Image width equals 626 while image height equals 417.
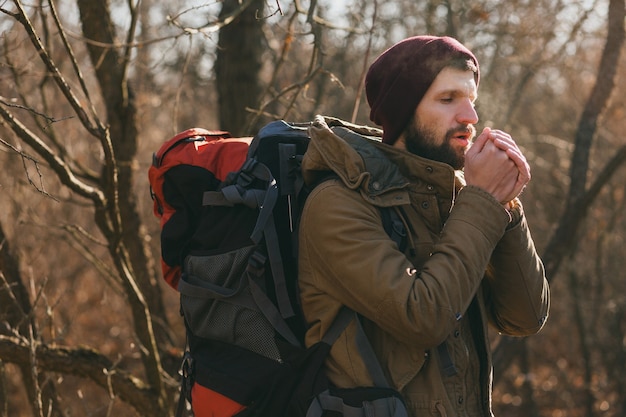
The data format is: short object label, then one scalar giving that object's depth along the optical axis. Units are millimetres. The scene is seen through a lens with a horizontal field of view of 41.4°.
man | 2248
